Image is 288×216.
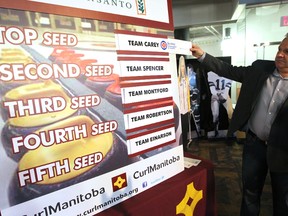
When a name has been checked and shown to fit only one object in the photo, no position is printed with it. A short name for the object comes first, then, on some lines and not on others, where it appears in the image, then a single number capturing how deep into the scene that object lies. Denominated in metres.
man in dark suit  1.33
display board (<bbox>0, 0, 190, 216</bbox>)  0.69
